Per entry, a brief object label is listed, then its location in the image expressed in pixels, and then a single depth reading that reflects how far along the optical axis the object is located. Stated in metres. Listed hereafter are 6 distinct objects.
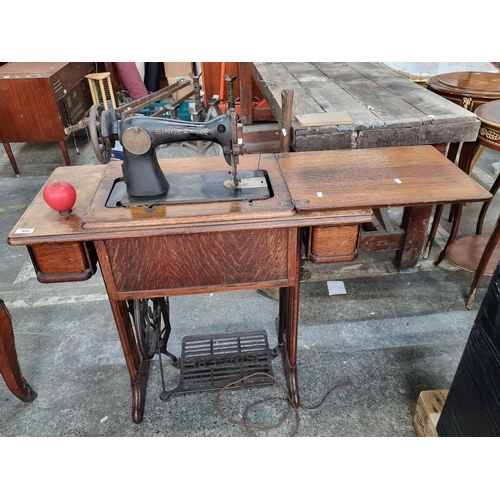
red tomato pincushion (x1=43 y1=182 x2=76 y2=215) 1.29
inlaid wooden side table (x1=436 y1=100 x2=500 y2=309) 2.09
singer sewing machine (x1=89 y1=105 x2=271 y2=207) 1.30
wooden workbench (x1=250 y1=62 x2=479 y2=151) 2.04
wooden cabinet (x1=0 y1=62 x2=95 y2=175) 3.41
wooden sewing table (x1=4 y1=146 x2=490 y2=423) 1.29
